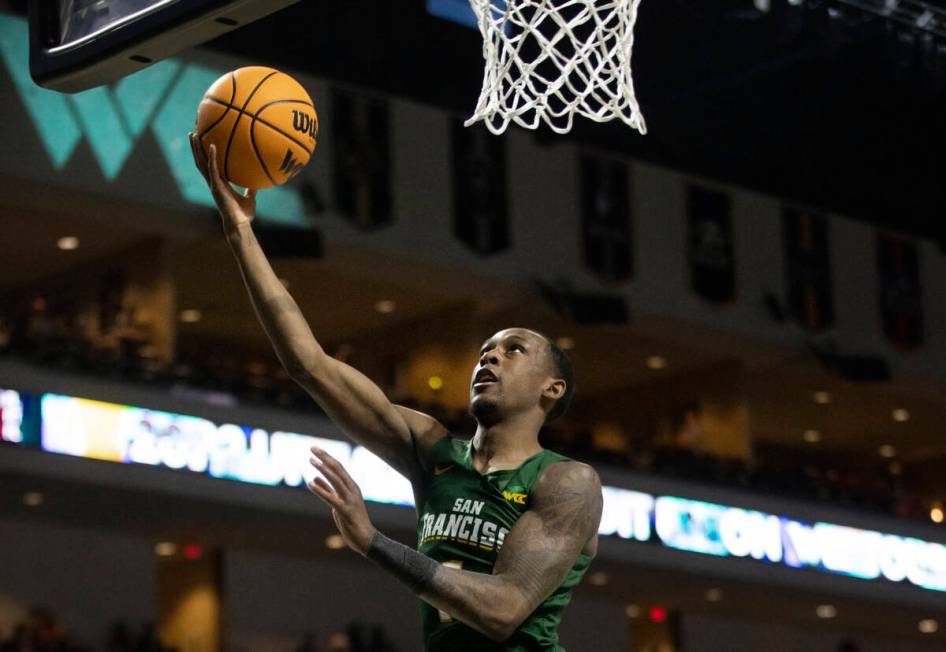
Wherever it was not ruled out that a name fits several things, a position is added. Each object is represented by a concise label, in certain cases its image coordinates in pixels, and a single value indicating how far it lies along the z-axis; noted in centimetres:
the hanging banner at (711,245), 2392
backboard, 421
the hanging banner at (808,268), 2492
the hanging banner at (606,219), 2277
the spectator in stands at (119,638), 1797
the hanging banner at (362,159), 2028
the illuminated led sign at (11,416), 1580
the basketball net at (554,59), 486
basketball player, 348
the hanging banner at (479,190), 2155
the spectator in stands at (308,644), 1912
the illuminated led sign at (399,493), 1645
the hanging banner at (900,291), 2598
